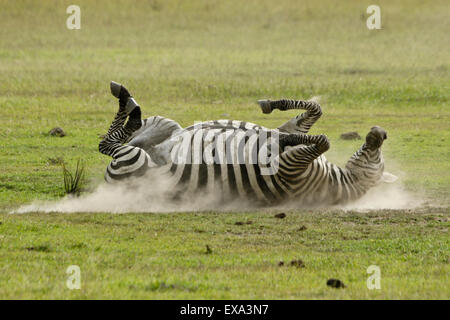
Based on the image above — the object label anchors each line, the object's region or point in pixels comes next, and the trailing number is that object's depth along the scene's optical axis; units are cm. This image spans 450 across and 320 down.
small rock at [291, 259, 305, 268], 1412
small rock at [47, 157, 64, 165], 2704
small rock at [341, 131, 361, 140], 3216
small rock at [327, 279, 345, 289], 1262
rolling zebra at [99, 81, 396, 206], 1897
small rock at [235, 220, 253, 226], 1808
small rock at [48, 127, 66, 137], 3262
